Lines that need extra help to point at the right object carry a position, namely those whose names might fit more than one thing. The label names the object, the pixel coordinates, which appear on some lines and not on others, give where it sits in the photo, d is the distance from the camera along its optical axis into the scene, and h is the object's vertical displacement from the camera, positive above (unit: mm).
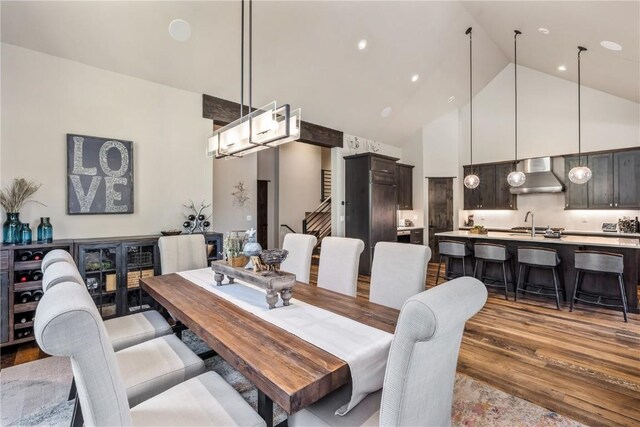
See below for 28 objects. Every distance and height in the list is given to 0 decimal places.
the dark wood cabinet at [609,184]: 5695 +568
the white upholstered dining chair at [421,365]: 943 -530
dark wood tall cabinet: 6078 +289
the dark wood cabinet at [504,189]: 7102 +581
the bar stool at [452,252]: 4973 -638
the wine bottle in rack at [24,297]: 2896 -773
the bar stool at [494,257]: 4586 -662
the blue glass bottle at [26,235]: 2993 -183
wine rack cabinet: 2791 -666
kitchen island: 3920 -526
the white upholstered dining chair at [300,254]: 2861 -379
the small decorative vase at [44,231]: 3121 -150
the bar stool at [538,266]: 4145 -748
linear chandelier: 2141 +638
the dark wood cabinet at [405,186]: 7469 +699
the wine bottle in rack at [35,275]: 2965 -572
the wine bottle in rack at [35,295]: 2949 -763
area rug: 1989 -1330
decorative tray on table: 1869 -424
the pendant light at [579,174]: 4340 +554
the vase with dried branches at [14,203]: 2951 +131
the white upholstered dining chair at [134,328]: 2068 -824
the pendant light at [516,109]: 4887 +2378
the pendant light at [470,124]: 5353 +2263
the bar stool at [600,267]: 3660 -669
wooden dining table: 1115 -593
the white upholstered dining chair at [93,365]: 894 -479
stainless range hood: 6418 +745
